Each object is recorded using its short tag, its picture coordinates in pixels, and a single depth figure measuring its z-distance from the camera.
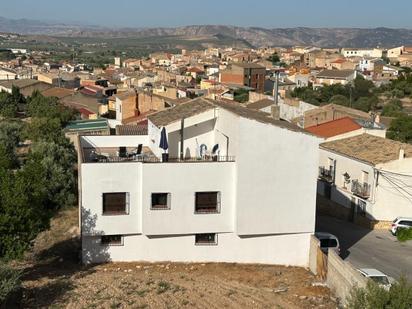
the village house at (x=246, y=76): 104.44
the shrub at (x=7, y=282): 15.65
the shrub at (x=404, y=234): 27.83
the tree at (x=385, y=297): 12.83
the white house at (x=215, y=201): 21.52
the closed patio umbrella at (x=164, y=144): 22.30
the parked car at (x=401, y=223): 28.44
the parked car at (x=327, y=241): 23.72
